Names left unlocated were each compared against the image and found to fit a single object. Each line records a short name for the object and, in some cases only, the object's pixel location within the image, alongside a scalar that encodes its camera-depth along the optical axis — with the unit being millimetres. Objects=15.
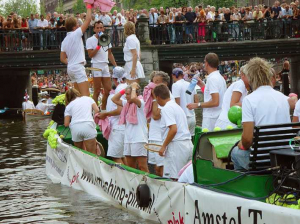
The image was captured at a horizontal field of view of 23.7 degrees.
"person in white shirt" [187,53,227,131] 10547
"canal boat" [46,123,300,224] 6766
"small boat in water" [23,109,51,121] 33281
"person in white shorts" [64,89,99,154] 12828
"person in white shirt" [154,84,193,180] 9586
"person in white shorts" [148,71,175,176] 11078
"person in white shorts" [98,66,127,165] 12320
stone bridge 32719
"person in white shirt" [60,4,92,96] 14281
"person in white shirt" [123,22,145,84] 14930
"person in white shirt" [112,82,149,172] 11430
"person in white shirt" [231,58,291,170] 7617
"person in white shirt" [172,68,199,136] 12680
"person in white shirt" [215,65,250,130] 9703
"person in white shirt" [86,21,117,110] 15258
